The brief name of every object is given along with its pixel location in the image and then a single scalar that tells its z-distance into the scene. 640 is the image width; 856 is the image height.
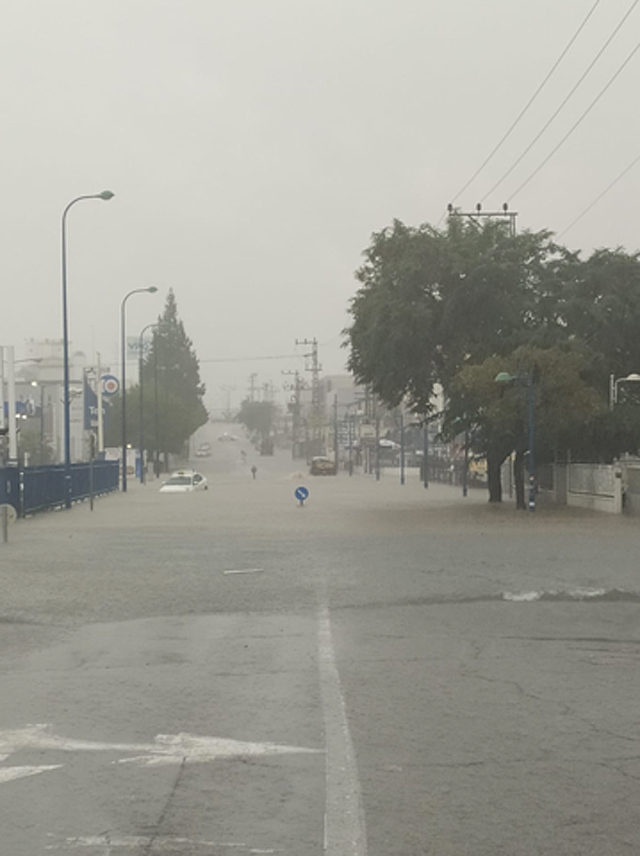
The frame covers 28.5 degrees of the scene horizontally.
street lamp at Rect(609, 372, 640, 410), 44.25
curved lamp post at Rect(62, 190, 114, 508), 44.38
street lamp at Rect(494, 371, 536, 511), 39.72
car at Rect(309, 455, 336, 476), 106.12
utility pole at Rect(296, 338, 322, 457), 163.95
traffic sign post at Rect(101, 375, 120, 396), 104.44
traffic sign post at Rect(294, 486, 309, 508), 44.16
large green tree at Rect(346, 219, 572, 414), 44.03
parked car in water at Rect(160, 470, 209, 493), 64.31
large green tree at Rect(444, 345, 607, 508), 39.88
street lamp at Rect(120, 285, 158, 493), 70.69
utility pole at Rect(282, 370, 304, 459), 177.00
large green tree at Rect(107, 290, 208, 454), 120.12
